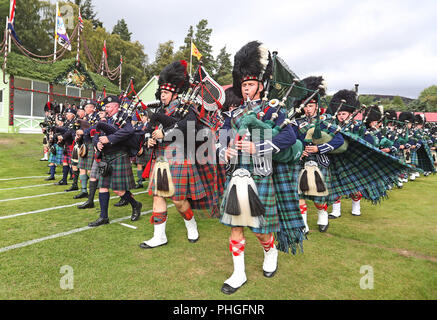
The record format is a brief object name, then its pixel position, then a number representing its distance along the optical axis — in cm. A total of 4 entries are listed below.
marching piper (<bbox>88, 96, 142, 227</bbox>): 400
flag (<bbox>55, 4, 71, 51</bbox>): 1781
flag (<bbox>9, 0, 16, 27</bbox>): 1416
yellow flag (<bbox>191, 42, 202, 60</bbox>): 1634
